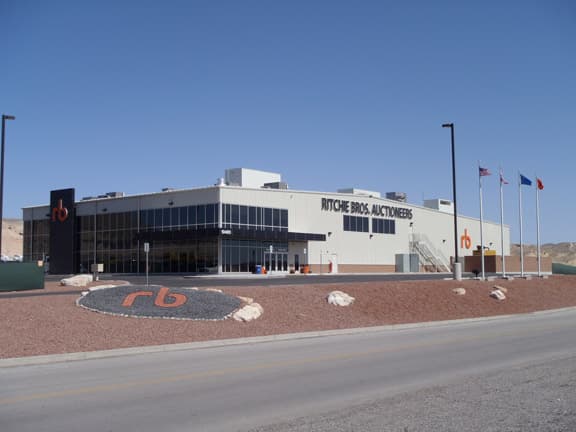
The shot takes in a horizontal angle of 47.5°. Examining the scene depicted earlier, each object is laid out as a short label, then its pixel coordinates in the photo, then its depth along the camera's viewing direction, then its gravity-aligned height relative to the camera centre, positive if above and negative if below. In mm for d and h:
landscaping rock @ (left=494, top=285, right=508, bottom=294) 32400 -1786
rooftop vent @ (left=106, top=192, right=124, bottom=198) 64500 +6103
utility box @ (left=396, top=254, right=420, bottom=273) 71062 -1017
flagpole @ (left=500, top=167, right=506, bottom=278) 43844 +2853
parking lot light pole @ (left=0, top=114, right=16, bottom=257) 29508 +4163
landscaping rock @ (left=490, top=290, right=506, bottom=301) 30386 -1956
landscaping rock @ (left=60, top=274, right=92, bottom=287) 30662 -1163
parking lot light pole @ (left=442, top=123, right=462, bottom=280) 35344 +3984
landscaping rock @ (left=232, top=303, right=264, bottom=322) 19781 -1785
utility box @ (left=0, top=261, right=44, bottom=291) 26859 -799
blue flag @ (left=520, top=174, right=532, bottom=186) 42062 +4614
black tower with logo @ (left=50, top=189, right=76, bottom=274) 66188 +2553
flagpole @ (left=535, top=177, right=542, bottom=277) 43812 +1615
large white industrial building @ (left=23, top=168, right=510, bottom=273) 56438 +2413
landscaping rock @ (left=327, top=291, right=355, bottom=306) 23797 -1634
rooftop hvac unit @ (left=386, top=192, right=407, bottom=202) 76062 +6737
